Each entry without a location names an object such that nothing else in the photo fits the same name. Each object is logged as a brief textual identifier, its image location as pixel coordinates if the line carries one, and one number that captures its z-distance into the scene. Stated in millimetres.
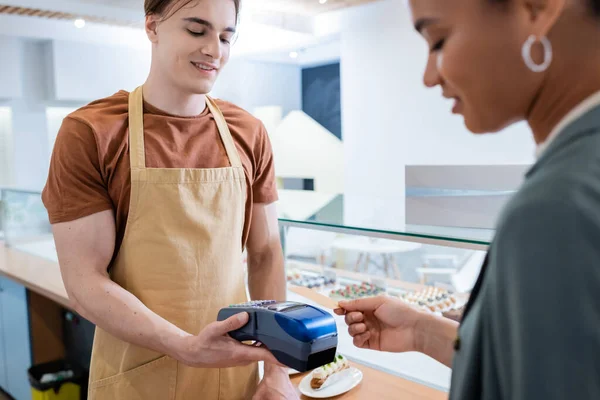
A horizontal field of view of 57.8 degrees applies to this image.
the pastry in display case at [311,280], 2208
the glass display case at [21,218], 3703
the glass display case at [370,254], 1278
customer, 357
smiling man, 1091
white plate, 1322
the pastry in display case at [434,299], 1974
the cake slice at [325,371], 1369
